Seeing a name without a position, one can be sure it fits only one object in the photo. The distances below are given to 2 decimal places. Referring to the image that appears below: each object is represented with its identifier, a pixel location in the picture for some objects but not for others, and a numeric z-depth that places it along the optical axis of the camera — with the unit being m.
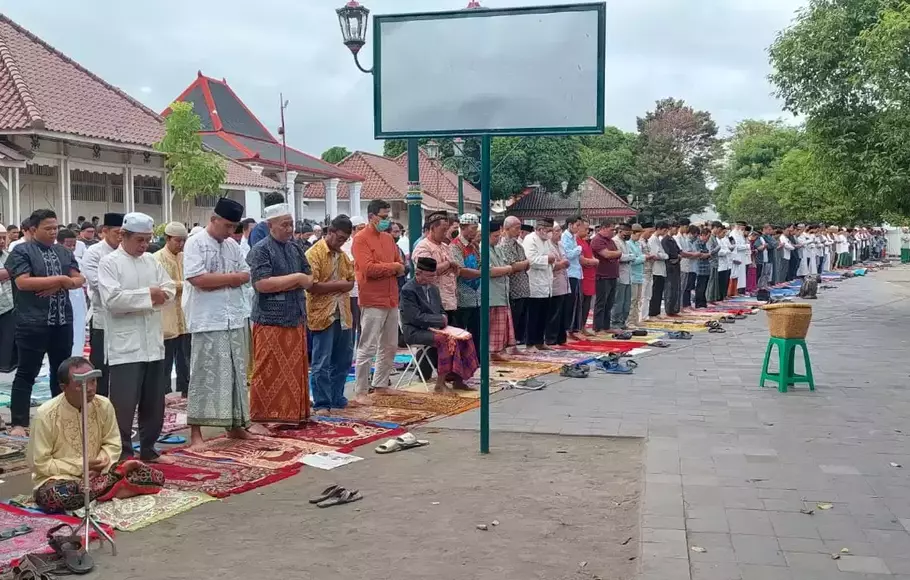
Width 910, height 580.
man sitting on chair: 8.84
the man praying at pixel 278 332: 7.09
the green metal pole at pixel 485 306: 6.48
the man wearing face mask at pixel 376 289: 8.41
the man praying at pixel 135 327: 5.98
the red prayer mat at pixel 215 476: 5.66
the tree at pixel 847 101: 15.06
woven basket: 8.88
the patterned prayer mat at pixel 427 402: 8.24
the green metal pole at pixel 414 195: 11.20
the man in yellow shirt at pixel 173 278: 7.75
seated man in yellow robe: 5.13
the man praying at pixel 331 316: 7.79
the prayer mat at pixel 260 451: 6.33
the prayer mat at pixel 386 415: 7.70
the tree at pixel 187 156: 20.17
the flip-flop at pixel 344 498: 5.33
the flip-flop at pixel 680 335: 13.89
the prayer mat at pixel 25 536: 4.40
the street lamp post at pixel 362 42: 11.26
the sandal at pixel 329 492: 5.39
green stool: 9.02
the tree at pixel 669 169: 59.41
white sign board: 6.27
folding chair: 9.34
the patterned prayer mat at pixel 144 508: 5.00
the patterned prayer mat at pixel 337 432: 6.95
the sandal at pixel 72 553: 4.23
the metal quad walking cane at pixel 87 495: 4.46
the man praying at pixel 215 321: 6.58
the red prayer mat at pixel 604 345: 12.44
